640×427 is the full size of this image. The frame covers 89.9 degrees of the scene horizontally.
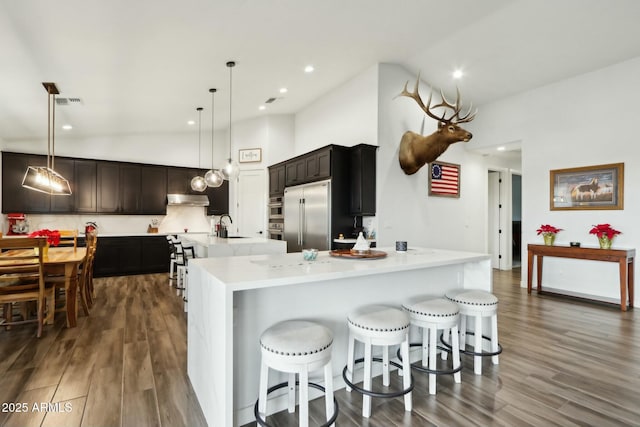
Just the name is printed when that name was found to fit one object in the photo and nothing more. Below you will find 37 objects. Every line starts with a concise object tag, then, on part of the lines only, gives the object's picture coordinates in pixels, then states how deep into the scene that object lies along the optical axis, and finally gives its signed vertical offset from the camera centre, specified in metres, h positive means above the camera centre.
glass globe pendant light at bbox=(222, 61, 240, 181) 4.81 +0.68
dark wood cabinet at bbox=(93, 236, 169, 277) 6.40 -0.86
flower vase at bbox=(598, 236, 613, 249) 4.59 -0.41
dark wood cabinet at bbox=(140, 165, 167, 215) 7.12 +0.55
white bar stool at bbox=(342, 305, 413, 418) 1.90 -0.74
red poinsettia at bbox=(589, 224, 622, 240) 4.59 -0.25
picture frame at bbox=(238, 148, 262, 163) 7.33 +1.37
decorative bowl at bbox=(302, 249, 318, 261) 2.34 -0.30
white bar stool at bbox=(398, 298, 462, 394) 2.20 -0.75
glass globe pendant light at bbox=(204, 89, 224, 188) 4.90 +0.55
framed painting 4.66 +0.40
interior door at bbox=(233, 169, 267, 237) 7.47 +0.24
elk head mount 4.49 +1.09
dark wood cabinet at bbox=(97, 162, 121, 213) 6.70 +0.58
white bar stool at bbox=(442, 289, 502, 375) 2.45 -0.75
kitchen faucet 5.03 -0.28
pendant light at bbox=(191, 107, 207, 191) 5.62 +0.53
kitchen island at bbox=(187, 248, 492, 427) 1.61 -0.59
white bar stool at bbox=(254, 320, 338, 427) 1.61 -0.72
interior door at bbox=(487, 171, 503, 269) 7.74 -0.13
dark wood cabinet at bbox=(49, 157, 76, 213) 6.30 +0.53
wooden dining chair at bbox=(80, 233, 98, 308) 3.95 -0.76
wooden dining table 3.38 -0.64
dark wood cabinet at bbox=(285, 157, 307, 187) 5.92 +0.82
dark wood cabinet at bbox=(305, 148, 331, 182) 5.22 +0.83
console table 4.30 -0.61
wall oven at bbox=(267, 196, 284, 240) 6.82 -0.09
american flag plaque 5.89 +0.65
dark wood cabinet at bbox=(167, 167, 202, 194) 7.42 +0.81
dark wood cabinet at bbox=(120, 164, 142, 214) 6.91 +0.55
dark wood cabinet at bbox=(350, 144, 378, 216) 5.04 +0.55
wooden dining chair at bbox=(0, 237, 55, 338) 3.00 -0.62
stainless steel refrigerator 5.26 -0.04
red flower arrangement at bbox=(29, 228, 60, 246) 4.07 -0.29
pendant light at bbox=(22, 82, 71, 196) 3.86 +0.46
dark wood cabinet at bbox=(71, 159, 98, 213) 6.48 +0.57
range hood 7.24 +0.33
